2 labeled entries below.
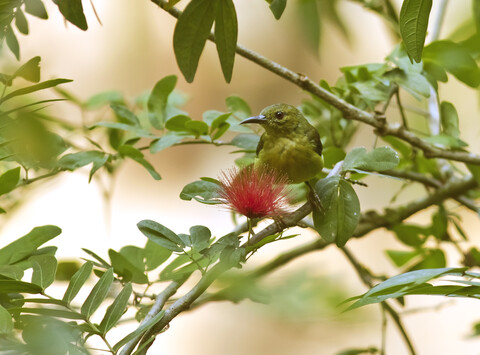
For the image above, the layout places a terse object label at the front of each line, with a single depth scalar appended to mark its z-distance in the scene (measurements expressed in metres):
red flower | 3.37
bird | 3.51
